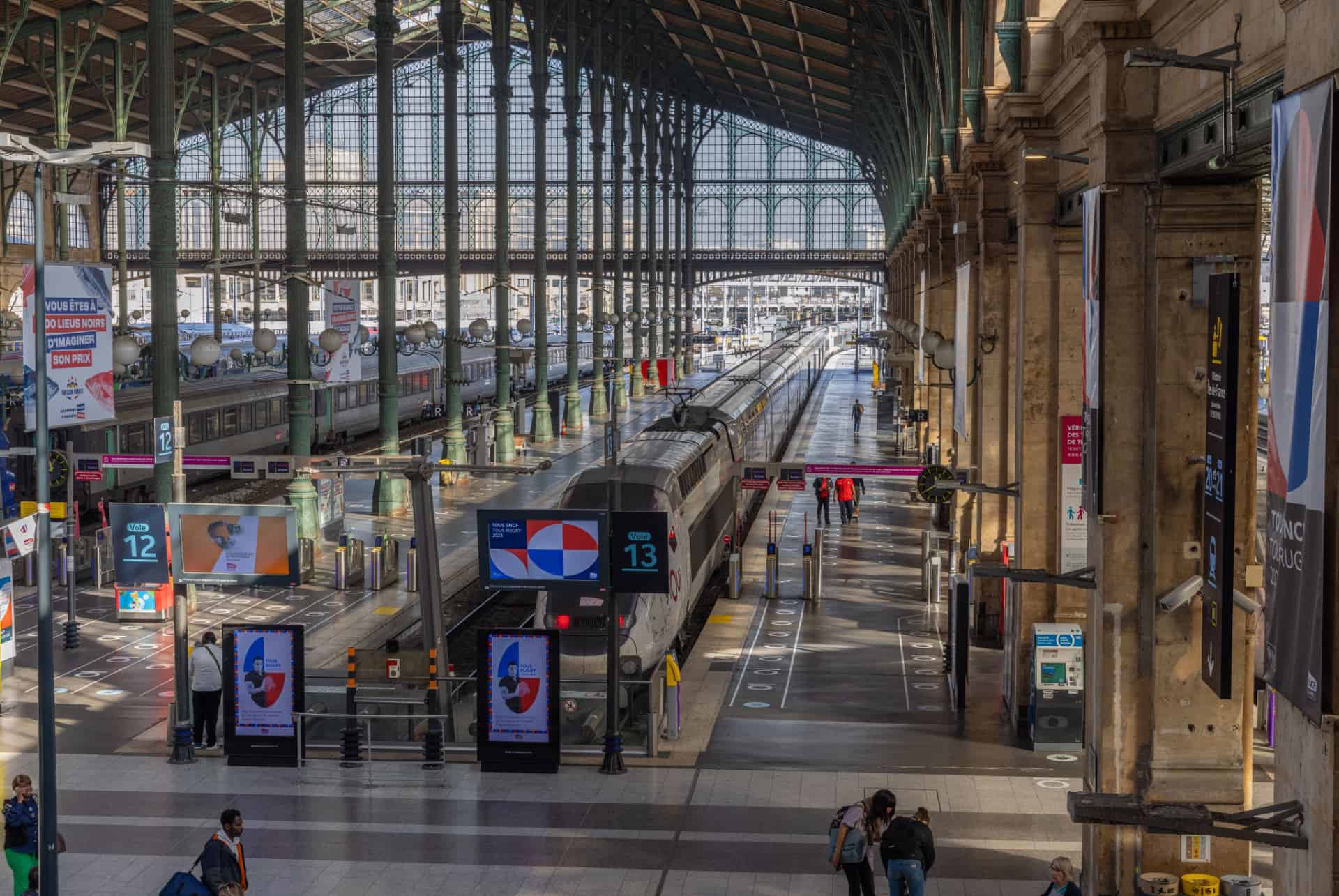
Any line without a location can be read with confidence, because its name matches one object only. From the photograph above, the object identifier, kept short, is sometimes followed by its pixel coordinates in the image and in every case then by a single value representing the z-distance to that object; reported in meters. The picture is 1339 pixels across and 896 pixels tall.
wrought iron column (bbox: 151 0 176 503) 29.69
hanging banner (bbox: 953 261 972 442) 27.69
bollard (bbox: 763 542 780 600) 34.25
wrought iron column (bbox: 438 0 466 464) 46.44
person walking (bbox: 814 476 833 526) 44.12
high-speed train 24.81
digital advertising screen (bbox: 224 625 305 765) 21.30
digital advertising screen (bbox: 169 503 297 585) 22.45
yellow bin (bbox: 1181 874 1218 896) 16.08
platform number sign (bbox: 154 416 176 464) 28.22
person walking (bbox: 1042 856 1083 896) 14.23
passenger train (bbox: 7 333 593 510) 40.25
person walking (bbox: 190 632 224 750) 22.22
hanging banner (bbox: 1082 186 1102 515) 16.34
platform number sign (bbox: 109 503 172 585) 24.08
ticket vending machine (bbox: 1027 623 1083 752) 22.19
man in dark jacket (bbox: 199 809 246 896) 14.59
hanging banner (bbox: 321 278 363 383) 38.03
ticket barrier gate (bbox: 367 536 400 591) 34.62
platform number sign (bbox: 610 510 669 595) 21.56
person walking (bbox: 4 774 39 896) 15.56
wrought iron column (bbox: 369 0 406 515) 41.78
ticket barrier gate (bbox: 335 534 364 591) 34.59
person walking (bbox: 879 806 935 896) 15.36
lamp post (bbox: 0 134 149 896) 14.14
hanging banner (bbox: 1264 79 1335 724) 9.41
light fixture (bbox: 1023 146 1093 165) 17.81
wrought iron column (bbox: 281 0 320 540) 35.31
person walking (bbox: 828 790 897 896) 15.69
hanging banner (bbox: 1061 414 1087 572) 22.16
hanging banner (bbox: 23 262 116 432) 24.73
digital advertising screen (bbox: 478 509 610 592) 21.69
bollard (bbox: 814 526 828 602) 33.88
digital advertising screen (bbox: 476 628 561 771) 21.09
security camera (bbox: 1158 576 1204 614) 16.36
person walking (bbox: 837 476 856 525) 44.78
